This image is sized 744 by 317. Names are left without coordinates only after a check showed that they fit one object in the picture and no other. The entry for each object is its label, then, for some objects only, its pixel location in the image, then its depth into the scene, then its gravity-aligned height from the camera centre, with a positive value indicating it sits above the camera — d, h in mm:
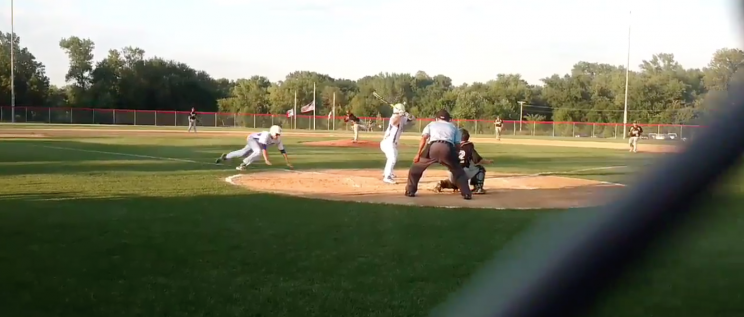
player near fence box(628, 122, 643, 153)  30147 -437
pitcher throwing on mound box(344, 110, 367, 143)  31797 -173
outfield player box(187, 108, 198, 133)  43894 -334
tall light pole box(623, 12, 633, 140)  52500 +985
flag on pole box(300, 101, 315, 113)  66875 +858
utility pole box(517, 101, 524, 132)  85112 +1466
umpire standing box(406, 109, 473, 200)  11453 -605
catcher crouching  12469 -899
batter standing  14023 -437
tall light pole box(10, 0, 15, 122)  60250 +358
